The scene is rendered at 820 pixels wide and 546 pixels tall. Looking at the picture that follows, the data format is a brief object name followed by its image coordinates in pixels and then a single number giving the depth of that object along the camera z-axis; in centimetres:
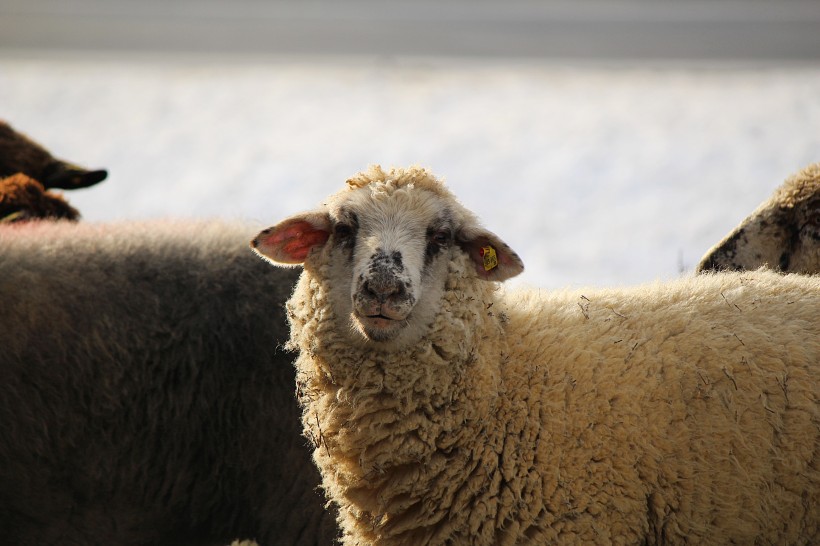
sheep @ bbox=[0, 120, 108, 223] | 1265
